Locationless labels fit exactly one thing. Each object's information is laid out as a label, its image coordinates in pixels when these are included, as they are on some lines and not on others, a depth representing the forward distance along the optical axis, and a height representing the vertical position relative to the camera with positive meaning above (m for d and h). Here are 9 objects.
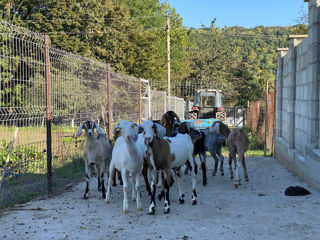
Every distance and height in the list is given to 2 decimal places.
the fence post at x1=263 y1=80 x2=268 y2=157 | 15.25 -0.76
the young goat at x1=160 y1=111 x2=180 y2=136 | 9.93 -0.44
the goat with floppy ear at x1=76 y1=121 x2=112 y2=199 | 8.23 -1.00
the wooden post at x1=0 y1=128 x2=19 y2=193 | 7.09 -1.15
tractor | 23.95 -0.30
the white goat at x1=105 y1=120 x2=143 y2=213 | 7.10 -0.98
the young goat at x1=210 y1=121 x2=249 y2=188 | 9.80 -0.97
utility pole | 29.90 +4.29
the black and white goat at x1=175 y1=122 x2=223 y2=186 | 10.04 -1.07
